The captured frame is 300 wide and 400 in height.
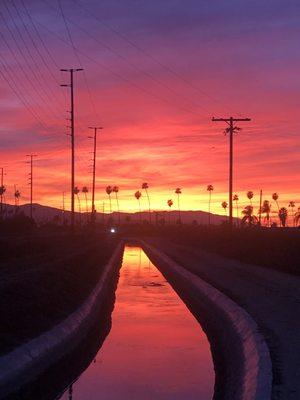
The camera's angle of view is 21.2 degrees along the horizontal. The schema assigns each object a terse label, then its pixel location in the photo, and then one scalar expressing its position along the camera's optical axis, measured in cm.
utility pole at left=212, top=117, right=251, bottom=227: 6606
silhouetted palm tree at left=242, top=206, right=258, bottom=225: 17979
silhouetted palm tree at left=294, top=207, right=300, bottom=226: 16600
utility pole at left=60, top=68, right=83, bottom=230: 6656
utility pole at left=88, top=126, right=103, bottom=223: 9598
